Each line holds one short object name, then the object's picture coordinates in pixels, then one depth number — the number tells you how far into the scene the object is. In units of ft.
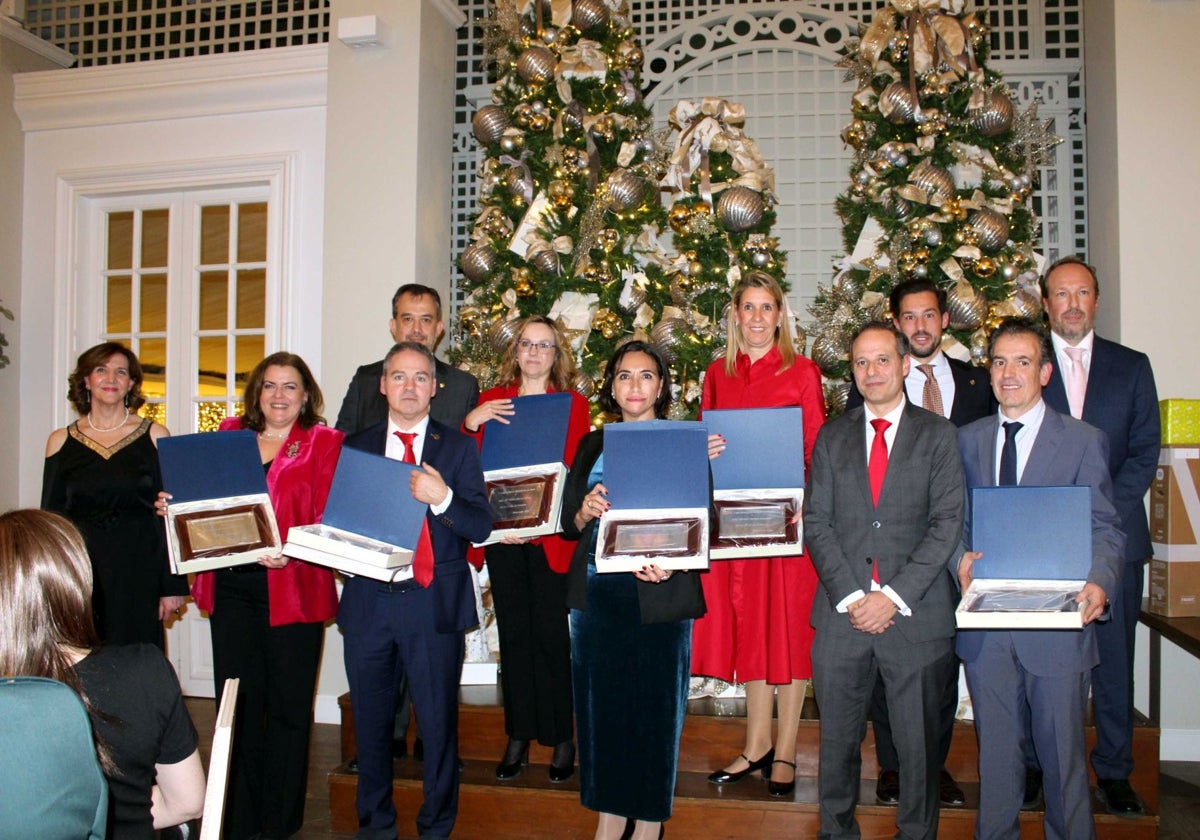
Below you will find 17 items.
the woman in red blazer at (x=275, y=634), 10.59
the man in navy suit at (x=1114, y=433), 11.02
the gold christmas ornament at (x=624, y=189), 14.89
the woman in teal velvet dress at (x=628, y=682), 9.48
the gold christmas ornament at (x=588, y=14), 15.49
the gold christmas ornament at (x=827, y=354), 14.26
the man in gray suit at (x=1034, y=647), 9.07
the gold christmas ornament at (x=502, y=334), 14.53
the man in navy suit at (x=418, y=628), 10.14
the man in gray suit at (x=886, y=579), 9.20
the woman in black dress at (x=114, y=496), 11.82
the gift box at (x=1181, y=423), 13.12
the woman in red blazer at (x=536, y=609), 11.19
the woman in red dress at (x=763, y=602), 10.68
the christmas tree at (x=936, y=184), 14.23
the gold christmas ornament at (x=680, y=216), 14.58
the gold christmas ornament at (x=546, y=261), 14.97
